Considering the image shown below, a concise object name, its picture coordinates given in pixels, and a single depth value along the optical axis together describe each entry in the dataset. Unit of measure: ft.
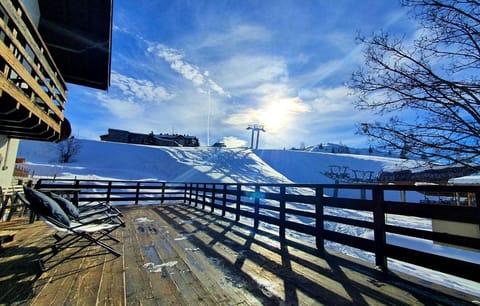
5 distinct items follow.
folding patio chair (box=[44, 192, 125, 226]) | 10.20
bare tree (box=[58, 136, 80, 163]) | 60.75
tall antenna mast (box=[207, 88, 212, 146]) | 78.35
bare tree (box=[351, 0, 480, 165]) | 10.96
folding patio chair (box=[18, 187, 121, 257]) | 7.59
